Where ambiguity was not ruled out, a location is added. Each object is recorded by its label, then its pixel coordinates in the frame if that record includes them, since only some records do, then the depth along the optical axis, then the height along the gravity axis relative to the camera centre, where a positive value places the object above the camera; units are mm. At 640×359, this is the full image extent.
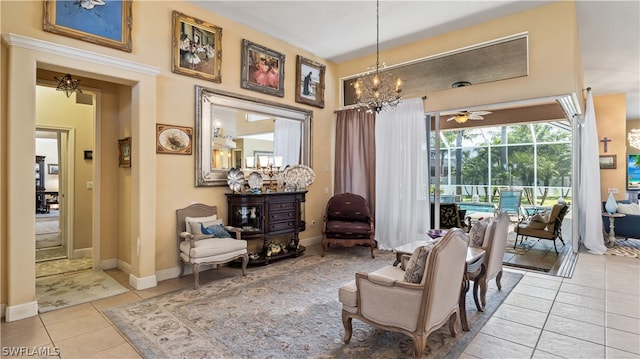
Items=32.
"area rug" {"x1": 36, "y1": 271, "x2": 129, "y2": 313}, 3309 -1273
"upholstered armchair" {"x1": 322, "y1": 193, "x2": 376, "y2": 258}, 5164 -737
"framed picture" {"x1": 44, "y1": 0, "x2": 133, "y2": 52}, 3152 +1729
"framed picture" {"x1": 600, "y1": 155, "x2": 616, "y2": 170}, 7609 +413
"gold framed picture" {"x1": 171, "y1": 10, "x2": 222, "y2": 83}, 4082 +1821
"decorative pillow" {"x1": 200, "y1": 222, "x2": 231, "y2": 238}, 4067 -659
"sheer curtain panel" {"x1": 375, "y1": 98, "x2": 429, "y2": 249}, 5355 +78
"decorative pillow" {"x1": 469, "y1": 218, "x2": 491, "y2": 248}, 3223 -566
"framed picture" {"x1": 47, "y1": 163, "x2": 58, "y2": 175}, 12227 +488
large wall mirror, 4406 +754
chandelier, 3818 +1121
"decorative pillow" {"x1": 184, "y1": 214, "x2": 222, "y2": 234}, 4055 -555
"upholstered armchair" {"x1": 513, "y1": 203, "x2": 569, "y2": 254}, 5281 -811
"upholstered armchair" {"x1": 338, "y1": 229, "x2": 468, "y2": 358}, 2156 -856
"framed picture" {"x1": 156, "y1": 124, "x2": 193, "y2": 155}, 3955 +547
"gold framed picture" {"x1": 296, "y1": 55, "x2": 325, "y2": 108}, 5718 +1872
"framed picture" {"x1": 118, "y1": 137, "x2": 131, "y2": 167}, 4141 +398
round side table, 5926 -857
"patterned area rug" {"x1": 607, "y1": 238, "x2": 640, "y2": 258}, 5344 -1292
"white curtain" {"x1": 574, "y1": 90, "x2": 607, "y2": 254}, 5535 -79
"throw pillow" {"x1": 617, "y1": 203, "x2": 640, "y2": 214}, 5962 -575
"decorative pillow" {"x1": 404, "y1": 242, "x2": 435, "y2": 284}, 2232 -619
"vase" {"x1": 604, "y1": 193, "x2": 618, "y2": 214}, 6055 -533
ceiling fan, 6820 +1535
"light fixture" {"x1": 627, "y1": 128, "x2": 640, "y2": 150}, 7951 +1035
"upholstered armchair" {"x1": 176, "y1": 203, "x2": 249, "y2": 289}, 3742 -761
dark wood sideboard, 4594 -583
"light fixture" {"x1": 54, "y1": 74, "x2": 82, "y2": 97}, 3875 +1225
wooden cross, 7627 +925
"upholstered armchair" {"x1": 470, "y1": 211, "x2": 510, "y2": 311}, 3102 -715
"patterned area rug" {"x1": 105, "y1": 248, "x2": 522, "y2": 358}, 2410 -1307
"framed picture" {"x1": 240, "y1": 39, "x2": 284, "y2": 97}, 4848 +1819
